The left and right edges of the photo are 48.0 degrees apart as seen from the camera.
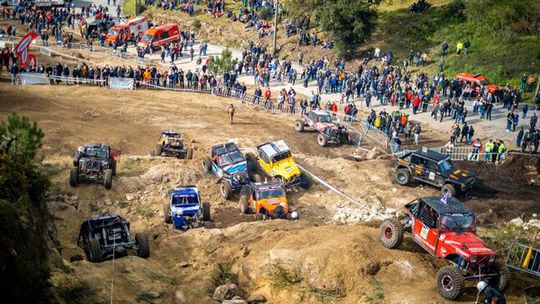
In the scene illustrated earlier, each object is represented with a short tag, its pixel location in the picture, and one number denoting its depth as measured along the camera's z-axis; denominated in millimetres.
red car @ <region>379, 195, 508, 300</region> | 17328
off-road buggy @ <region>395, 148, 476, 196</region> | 28672
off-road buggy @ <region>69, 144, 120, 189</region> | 26375
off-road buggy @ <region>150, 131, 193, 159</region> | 30953
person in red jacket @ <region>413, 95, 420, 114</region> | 41344
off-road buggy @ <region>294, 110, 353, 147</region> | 35188
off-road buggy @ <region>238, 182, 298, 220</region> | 25547
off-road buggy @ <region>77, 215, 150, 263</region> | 19969
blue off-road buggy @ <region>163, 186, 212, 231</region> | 24219
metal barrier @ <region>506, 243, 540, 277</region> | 19594
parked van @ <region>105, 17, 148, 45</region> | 55300
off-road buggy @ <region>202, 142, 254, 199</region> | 27969
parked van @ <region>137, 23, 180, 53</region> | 53859
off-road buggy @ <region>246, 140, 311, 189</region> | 28719
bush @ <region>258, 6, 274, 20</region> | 60375
